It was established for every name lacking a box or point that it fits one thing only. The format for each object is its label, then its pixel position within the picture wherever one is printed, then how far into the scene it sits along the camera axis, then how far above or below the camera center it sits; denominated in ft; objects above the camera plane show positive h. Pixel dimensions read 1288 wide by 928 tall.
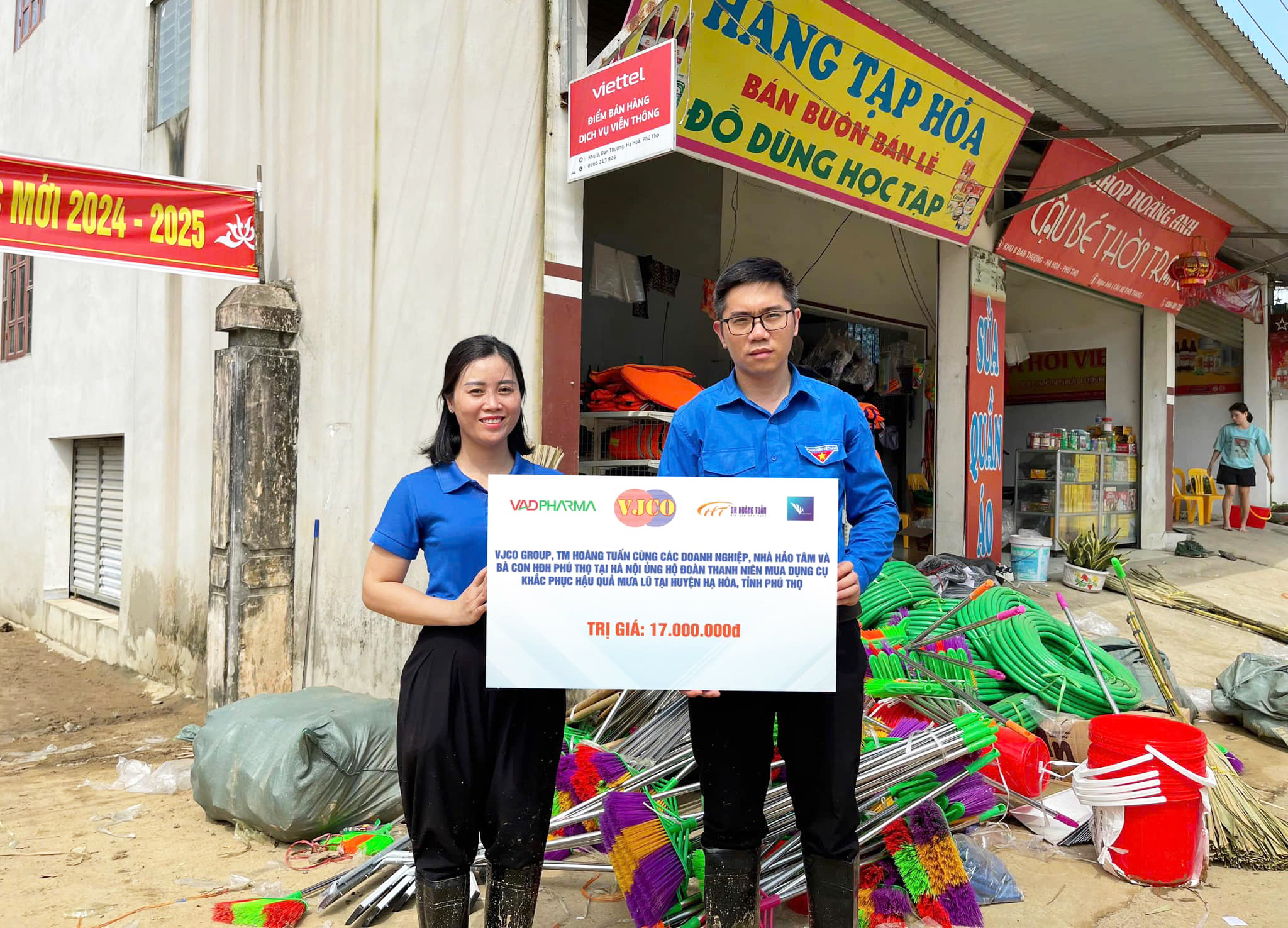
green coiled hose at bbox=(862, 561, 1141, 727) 14.82 -3.26
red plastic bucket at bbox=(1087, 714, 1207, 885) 9.99 -4.06
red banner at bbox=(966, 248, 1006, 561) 25.84 +1.91
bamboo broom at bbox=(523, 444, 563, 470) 14.67 +0.10
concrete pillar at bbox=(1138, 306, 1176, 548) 34.96 +1.95
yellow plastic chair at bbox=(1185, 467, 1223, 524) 44.09 -0.76
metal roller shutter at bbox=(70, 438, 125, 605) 27.71 -2.00
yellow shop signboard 16.01 +7.59
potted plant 25.45 -2.73
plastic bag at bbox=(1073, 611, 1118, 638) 20.07 -3.63
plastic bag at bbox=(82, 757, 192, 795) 14.56 -5.43
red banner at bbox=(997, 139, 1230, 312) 26.81 +8.29
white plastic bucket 26.32 -2.70
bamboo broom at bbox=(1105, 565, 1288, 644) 23.06 -3.68
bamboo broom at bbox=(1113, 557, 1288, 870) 10.83 -4.50
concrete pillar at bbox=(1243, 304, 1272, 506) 46.96 +5.62
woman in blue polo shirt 6.84 -1.93
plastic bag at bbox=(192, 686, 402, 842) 11.84 -4.31
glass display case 30.09 -0.82
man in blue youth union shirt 7.20 -1.70
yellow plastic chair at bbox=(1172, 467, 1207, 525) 43.50 -1.56
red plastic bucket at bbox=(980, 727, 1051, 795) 12.05 -4.11
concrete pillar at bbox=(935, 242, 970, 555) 25.71 +2.07
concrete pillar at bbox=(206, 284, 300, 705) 17.39 -0.85
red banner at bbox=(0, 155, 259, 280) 14.39 +4.24
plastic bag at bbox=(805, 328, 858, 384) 31.01 +3.93
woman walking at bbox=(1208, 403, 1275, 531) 39.22 +1.08
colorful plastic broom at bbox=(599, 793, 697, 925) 8.79 -3.95
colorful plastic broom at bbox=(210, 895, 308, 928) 9.58 -5.04
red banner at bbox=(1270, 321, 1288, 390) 48.19 +6.68
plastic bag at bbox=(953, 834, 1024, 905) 9.95 -4.71
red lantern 33.53 +7.84
